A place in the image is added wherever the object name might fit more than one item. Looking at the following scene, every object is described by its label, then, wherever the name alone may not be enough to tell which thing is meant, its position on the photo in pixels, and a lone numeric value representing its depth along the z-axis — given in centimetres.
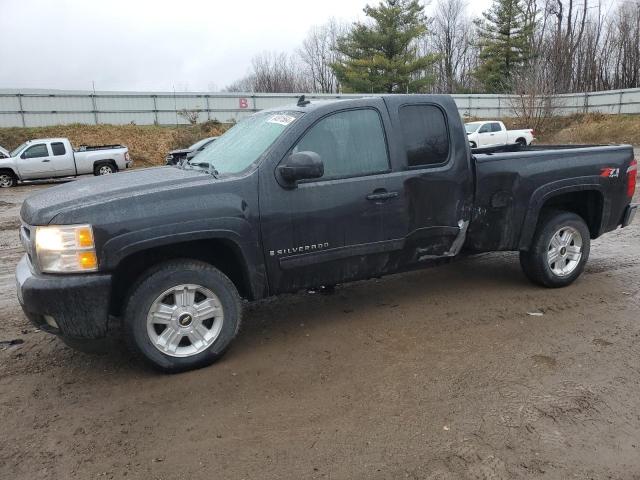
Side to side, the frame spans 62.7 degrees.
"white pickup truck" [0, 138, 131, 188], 2027
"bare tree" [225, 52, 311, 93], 6581
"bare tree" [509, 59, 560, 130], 3362
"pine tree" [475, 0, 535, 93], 4897
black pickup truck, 346
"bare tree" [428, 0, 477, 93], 6030
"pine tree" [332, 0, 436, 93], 4269
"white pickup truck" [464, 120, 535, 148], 2531
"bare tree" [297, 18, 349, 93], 6688
